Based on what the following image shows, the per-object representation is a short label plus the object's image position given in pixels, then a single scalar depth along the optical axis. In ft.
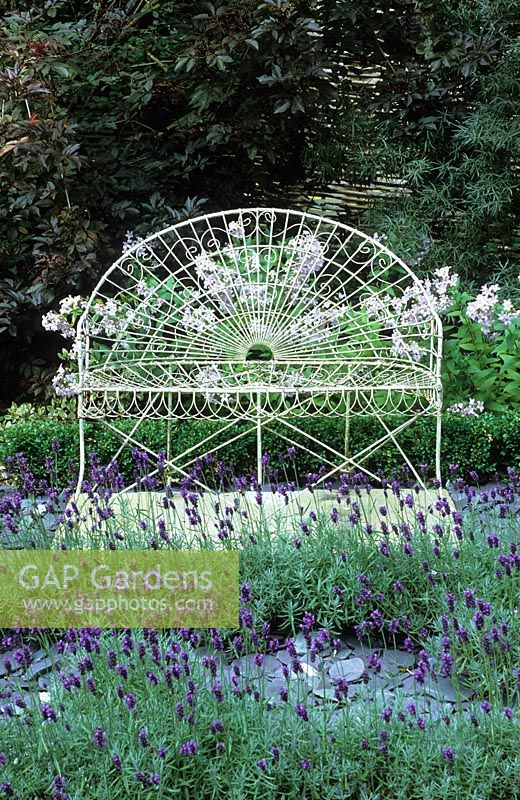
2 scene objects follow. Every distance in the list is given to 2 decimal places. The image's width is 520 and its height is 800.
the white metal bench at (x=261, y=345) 12.78
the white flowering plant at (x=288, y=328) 13.82
